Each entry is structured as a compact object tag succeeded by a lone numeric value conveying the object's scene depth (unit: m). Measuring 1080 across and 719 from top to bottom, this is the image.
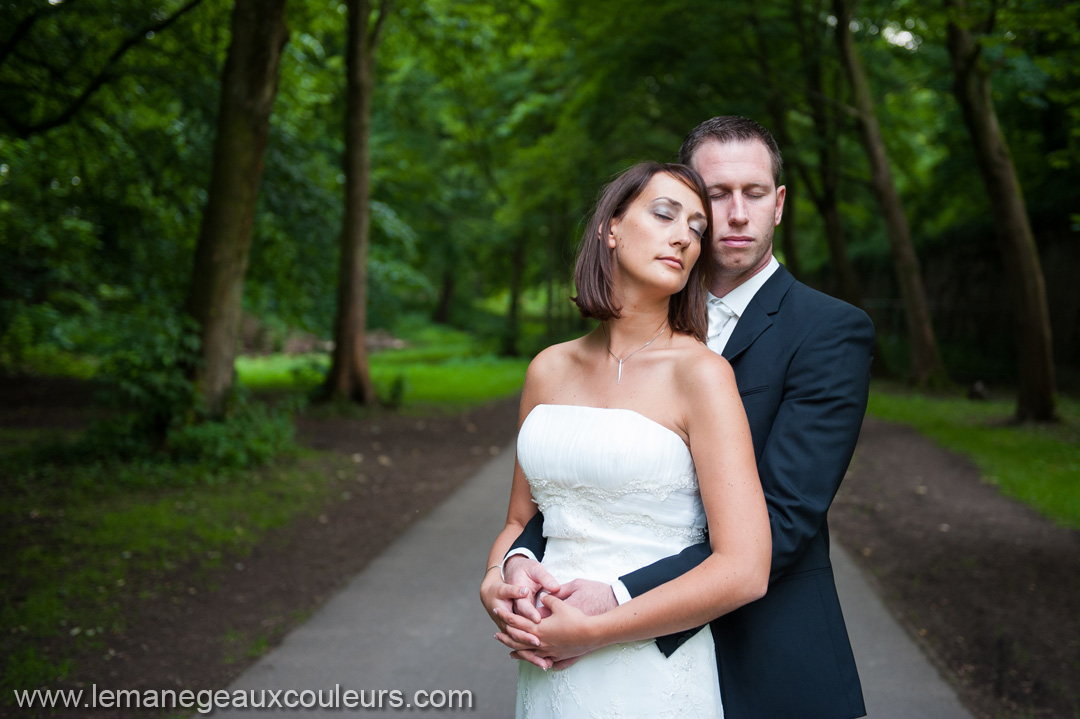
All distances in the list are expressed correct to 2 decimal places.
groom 1.97
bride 1.90
